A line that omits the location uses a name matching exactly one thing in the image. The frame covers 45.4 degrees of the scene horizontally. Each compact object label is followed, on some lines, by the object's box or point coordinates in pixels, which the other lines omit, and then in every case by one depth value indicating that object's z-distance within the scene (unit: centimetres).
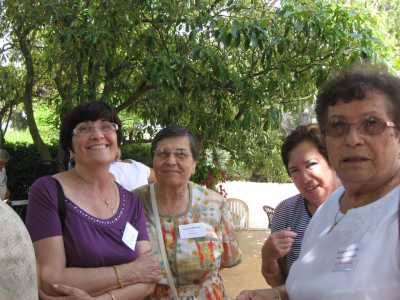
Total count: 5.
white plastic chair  935
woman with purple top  213
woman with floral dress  258
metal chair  791
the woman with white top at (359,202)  135
